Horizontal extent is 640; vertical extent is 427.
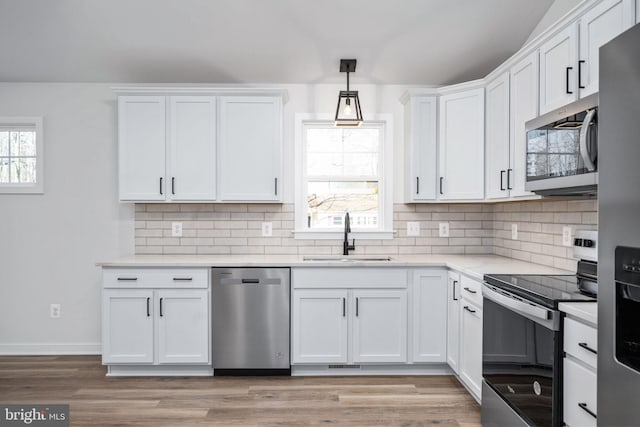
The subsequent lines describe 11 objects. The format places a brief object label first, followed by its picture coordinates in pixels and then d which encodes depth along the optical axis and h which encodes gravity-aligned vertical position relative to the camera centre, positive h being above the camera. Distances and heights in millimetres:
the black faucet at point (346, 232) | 3842 -176
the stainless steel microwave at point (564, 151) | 1767 +293
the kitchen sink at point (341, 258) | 3710 -392
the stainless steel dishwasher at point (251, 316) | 3340 -790
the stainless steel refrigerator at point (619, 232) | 1165 -51
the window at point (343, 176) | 4047 +332
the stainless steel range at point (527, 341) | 1885 -614
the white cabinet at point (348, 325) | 3367 -860
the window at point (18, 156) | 3965 +491
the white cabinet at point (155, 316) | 3352 -797
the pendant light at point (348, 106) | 3377 +871
